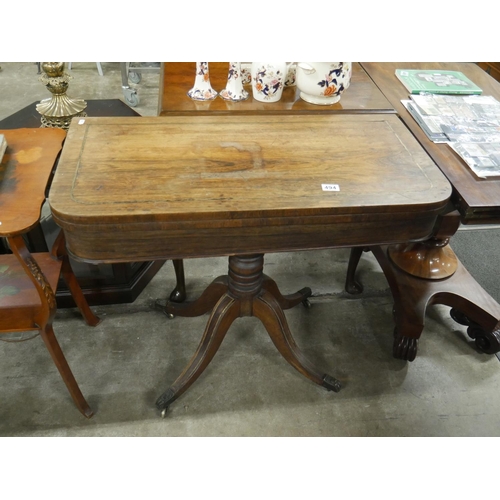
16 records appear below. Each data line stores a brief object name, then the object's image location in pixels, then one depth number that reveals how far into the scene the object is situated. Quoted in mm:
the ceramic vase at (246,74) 1497
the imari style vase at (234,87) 1385
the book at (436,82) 1582
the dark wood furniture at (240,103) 1360
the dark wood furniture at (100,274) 1771
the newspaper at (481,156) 1251
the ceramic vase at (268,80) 1353
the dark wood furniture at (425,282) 1588
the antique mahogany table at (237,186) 977
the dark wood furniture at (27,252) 1079
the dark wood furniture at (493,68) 2658
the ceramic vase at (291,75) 1492
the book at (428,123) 1378
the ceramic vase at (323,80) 1325
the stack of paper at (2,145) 1200
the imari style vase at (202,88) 1398
